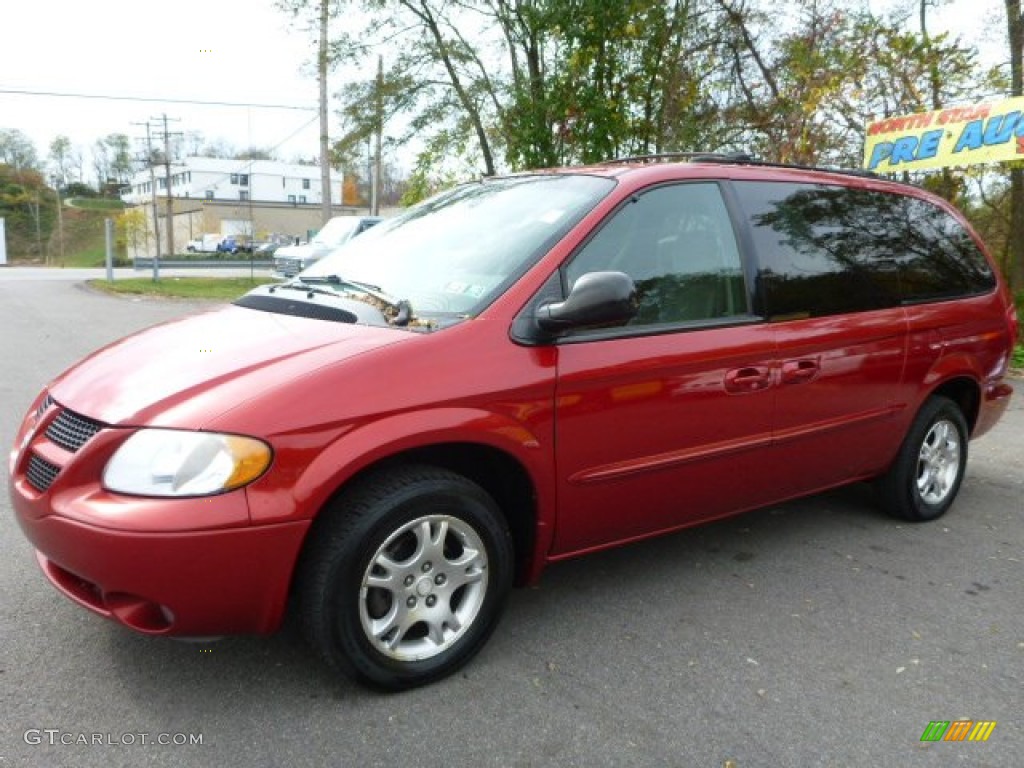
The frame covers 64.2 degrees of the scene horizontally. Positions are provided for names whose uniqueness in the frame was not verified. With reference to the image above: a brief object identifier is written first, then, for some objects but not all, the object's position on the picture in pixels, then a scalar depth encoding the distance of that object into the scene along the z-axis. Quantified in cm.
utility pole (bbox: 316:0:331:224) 1616
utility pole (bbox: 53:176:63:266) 7144
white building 8975
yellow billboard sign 1016
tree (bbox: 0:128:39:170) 8894
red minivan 230
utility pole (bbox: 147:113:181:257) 5740
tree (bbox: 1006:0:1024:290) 1151
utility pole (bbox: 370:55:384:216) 1628
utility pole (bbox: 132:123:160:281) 5125
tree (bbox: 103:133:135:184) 9394
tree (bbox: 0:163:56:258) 8019
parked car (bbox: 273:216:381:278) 1655
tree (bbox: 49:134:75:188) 9356
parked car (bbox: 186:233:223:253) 6500
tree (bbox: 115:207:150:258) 5447
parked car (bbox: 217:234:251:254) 5753
